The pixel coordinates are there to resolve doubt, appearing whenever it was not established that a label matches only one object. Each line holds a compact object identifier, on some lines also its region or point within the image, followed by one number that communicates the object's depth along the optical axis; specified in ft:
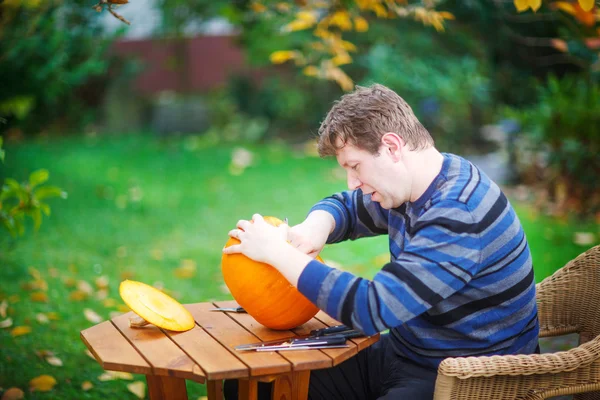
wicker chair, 6.41
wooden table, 6.33
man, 6.51
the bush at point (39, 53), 17.60
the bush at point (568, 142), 21.18
